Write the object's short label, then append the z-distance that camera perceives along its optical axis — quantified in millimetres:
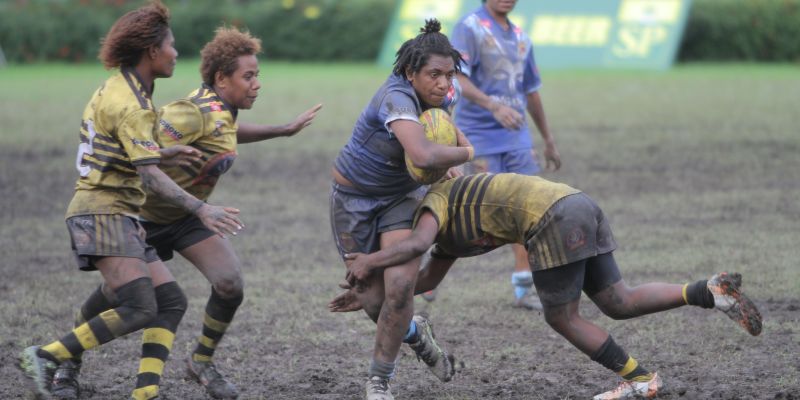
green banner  52406
